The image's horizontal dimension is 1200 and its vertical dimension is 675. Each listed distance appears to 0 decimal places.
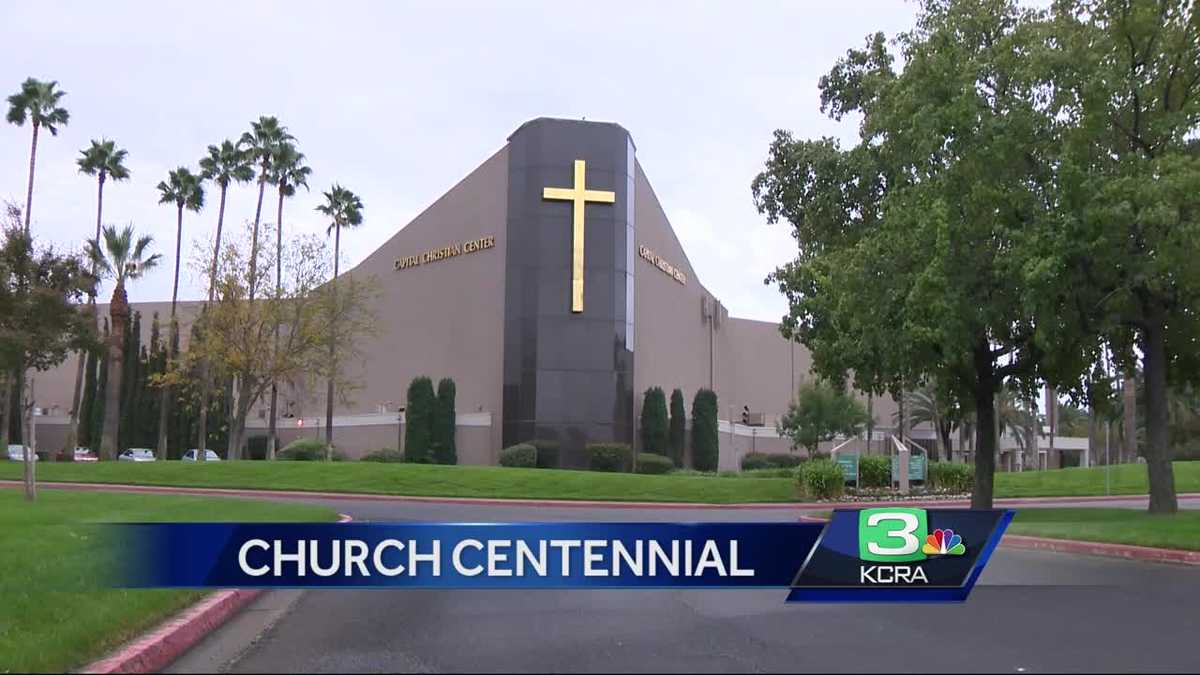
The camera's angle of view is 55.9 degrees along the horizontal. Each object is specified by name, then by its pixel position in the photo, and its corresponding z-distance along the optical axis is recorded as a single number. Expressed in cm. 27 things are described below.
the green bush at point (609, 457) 4750
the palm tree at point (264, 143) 5572
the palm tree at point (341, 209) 6078
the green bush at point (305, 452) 5125
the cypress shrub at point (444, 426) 4988
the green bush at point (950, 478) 3812
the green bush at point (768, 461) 6112
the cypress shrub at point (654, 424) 5134
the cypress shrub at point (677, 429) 5362
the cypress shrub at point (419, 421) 4975
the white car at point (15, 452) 5591
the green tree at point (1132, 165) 1917
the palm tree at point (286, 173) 5500
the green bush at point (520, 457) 4653
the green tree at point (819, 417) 6025
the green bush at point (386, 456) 4923
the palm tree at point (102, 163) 5706
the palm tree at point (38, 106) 5238
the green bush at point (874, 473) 3734
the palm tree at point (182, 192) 5794
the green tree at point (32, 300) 2602
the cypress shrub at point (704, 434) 5544
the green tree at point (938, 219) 2144
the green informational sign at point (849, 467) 3562
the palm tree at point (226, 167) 5575
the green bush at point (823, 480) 3509
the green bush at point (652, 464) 4822
